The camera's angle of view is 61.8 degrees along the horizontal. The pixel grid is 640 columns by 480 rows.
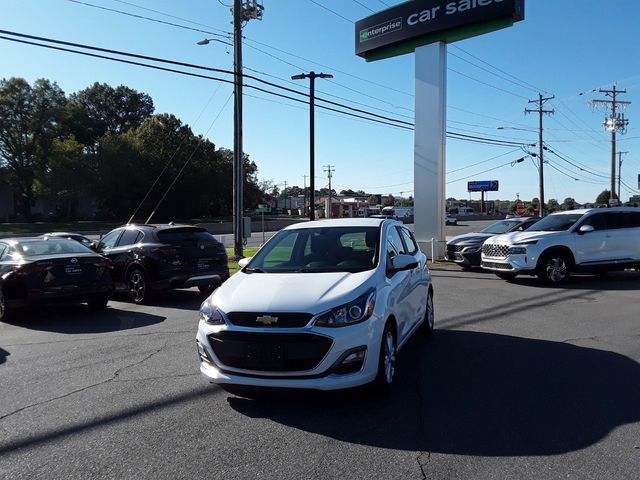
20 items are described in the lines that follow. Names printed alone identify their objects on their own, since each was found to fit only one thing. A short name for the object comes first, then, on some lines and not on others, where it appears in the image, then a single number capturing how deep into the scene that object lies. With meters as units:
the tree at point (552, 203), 110.59
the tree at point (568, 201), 101.69
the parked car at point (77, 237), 18.13
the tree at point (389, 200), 146.82
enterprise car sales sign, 17.62
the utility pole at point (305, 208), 111.59
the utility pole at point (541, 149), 48.28
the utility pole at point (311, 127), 26.33
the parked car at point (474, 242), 16.11
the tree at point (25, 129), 62.59
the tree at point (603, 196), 75.16
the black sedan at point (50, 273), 8.95
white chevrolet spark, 4.37
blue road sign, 102.64
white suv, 12.91
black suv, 10.59
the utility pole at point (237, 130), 20.84
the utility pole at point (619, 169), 81.29
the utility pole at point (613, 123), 47.44
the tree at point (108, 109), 80.19
